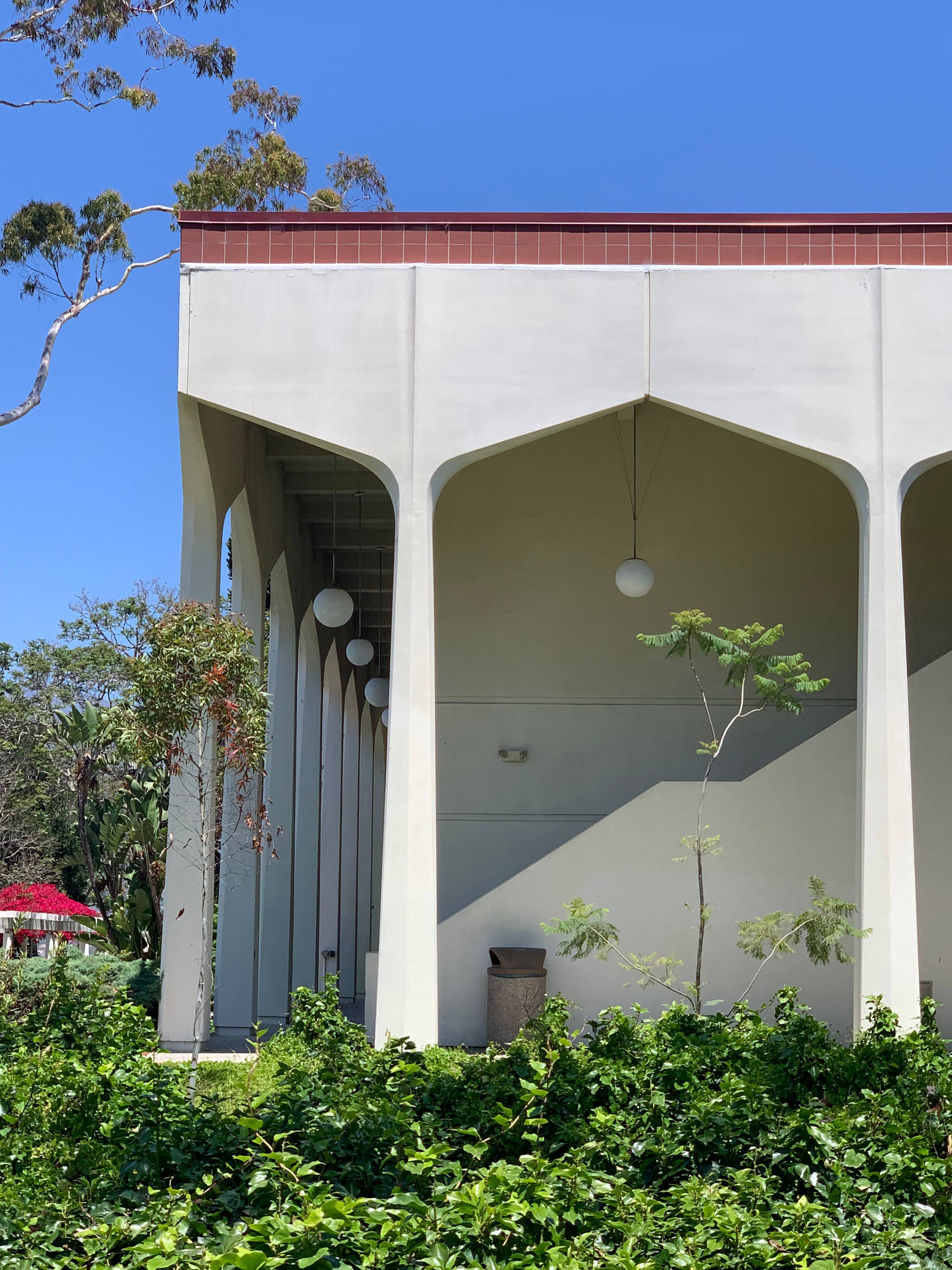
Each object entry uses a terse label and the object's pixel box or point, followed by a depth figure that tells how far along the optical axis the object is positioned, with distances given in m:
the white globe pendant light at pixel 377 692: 16.95
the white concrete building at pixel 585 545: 9.26
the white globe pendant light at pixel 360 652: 15.59
